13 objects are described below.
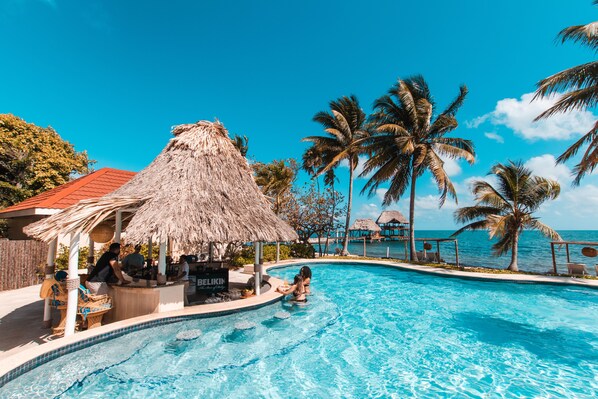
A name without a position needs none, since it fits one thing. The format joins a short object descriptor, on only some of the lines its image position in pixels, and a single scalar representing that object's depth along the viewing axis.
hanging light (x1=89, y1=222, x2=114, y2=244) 7.86
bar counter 5.95
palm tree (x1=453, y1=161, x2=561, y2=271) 13.05
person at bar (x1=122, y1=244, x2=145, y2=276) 7.56
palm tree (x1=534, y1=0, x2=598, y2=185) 9.45
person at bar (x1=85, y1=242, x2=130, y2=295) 5.84
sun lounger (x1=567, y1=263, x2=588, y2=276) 11.79
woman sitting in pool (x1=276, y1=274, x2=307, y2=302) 8.06
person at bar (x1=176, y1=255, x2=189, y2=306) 7.08
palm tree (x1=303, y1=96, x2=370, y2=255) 19.78
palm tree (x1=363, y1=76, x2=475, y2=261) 15.71
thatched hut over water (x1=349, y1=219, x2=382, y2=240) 43.47
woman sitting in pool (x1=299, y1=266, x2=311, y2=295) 8.37
